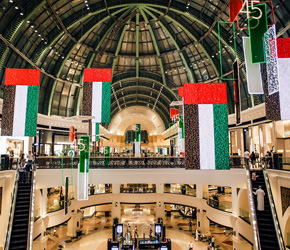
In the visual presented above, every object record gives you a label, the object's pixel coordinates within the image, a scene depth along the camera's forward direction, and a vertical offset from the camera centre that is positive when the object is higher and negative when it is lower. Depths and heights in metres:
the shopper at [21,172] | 14.95 -1.07
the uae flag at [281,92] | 7.52 +1.94
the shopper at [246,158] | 15.10 -0.23
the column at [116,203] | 26.02 -5.17
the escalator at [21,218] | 11.79 -3.32
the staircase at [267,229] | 11.20 -3.64
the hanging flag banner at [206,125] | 9.98 +1.24
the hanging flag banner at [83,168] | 12.88 -0.70
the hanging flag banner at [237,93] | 8.72 +2.23
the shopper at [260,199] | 12.25 -2.29
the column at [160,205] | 26.16 -5.45
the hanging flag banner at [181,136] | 16.31 +1.25
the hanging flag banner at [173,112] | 22.23 +3.98
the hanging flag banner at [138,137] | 19.05 +1.41
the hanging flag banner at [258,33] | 6.39 +3.26
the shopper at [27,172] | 14.90 -1.03
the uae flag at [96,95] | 12.91 +3.21
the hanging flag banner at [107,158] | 16.64 -0.21
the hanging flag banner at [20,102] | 10.98 +2.46
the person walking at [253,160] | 15.46 -0.37
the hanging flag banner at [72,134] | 17.23 +1.53
